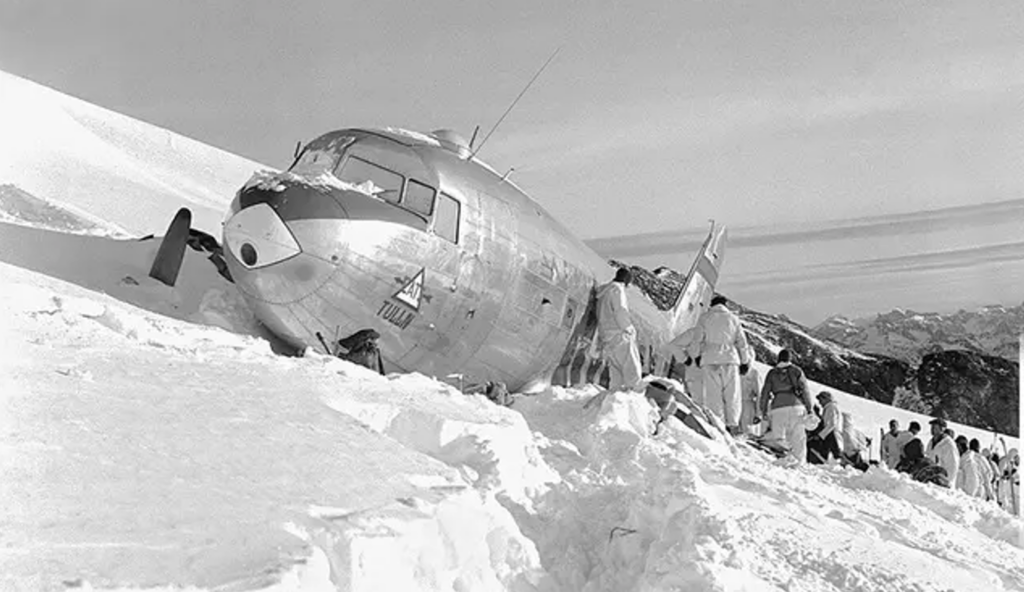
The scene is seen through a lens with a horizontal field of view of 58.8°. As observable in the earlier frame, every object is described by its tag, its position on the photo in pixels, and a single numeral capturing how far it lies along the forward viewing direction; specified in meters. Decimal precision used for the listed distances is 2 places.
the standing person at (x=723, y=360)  12.27
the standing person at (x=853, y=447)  15.77
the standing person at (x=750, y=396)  15.10
